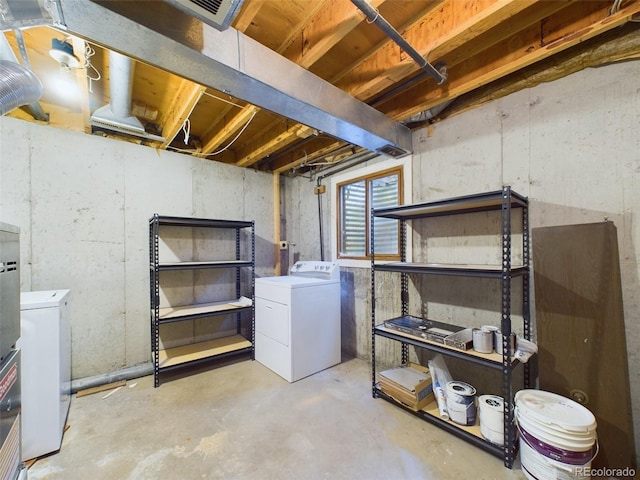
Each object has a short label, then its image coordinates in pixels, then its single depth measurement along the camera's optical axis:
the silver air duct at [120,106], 1.67
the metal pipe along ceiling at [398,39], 1.19
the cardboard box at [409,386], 1.93
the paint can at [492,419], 1.57
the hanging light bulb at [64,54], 1.57
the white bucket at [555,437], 1.24
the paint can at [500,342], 1.53
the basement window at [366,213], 2.71
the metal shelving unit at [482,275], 1.50
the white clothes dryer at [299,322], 2.50
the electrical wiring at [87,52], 1.64
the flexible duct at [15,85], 1.43
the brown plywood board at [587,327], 1.42
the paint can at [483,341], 1.65
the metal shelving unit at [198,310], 2.48
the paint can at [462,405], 1.72
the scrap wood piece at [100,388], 2.27
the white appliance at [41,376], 1.58
